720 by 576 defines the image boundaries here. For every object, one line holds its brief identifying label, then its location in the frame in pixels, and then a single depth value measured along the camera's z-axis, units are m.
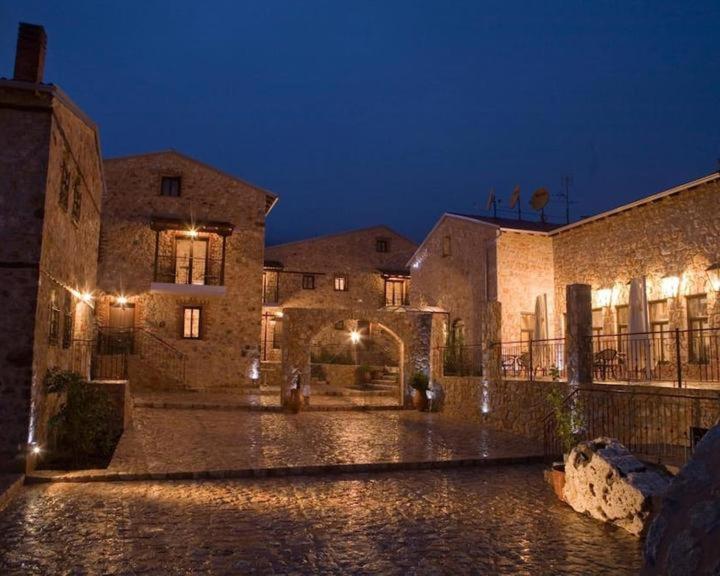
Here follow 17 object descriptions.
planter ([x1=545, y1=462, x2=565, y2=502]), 7.11
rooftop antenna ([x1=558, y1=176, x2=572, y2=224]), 24.96
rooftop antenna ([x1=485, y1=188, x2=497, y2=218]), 22.00
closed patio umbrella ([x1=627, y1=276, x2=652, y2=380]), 12.93
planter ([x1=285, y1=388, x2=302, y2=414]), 15.73
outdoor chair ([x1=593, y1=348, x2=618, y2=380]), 12.60
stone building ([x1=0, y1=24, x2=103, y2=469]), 7.70
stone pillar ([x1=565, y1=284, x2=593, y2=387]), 10.54
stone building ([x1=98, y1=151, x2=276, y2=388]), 20.52
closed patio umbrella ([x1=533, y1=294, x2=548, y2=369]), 16.09
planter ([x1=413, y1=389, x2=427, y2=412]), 16.83
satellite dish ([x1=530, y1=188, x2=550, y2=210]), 20.72
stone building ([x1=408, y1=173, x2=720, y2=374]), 13.84
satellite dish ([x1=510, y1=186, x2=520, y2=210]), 22.08
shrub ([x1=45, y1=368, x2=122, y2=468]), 8.87
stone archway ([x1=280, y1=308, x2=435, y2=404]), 16.86
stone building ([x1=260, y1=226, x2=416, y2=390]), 28.00
